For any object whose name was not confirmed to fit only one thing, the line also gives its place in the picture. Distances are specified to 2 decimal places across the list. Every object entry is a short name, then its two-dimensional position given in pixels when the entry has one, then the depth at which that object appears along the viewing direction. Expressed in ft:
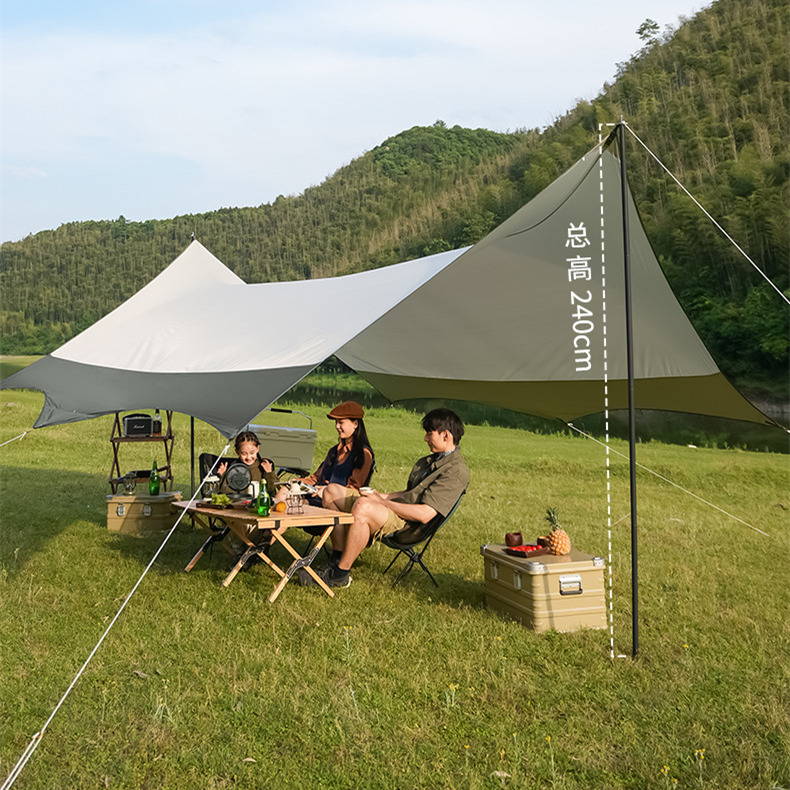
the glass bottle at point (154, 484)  19.01
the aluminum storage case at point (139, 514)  18.75
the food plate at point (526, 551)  12.57
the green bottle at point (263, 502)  13.42
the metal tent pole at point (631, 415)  10.80
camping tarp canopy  12.98
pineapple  12.44
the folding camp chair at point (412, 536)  13.62
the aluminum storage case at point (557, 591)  11.83
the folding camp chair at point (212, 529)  15.25
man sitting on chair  13.55
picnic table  13.10
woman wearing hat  15.85
